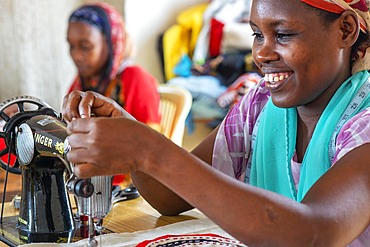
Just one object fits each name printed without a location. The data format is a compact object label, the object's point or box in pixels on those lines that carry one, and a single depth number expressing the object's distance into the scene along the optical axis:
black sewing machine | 1.59
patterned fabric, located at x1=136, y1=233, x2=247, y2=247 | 1.50
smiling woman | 1.15
